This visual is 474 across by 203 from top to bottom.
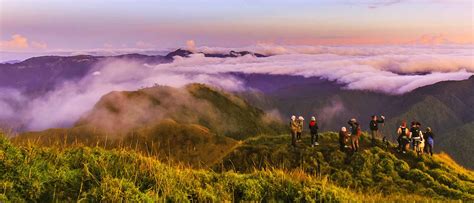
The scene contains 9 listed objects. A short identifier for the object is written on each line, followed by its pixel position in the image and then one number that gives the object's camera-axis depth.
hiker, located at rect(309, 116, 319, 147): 29.73
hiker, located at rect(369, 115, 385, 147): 30.70
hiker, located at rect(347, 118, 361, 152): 28.62
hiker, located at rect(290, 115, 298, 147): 30.09
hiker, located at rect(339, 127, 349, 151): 29.17
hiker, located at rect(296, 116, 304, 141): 30.36
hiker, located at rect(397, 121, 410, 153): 30.28
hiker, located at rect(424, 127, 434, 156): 31.89
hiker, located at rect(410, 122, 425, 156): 30.23
